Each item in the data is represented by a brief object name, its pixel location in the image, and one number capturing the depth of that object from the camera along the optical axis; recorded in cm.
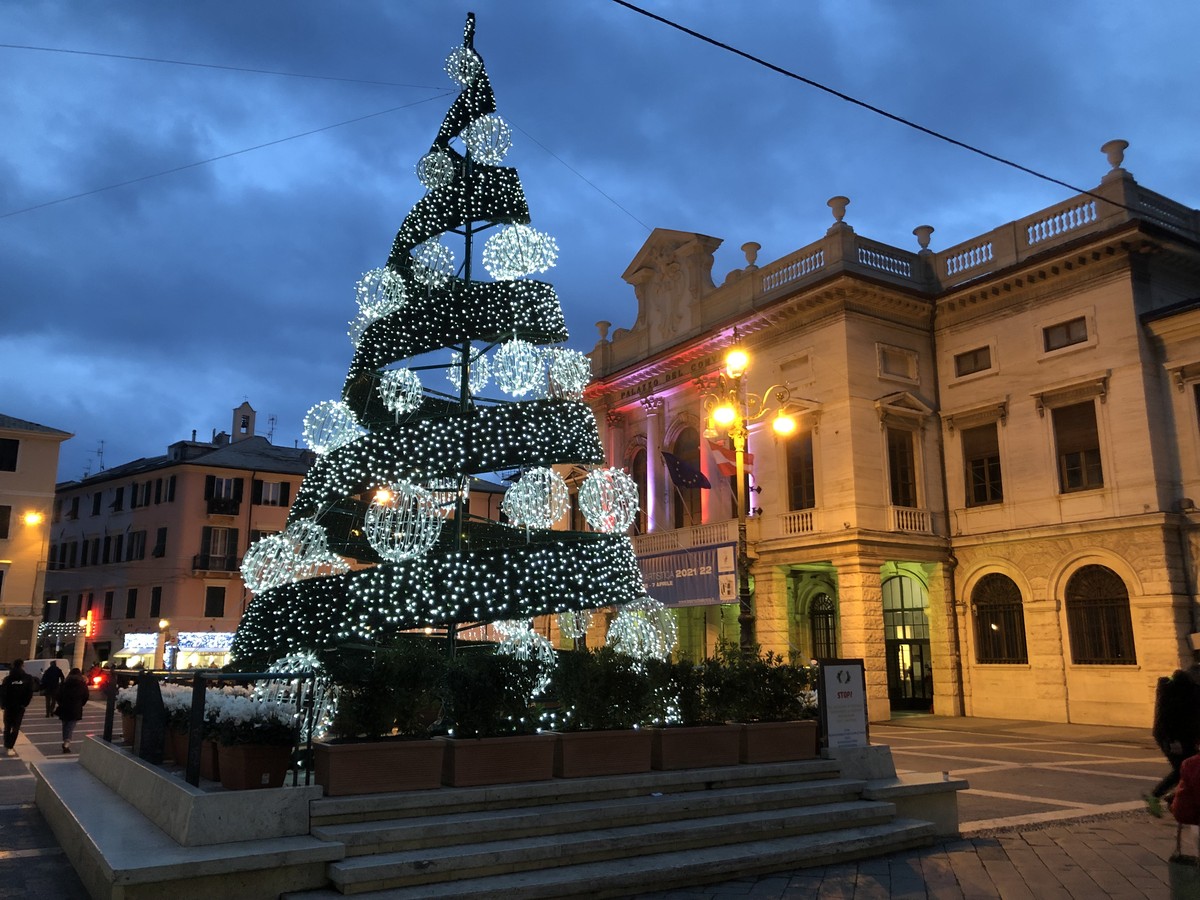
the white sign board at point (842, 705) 947
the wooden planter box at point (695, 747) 846
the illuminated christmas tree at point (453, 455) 1088
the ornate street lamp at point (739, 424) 1554
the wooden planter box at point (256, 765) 670
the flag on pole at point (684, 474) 2659
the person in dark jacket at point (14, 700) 1573
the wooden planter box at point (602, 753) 786
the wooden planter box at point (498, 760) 733
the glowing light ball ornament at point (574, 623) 1318
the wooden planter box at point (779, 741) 901
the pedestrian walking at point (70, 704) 1614
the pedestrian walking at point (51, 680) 2420
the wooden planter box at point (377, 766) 682
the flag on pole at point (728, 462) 2270
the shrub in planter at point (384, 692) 717
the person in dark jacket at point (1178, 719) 938
